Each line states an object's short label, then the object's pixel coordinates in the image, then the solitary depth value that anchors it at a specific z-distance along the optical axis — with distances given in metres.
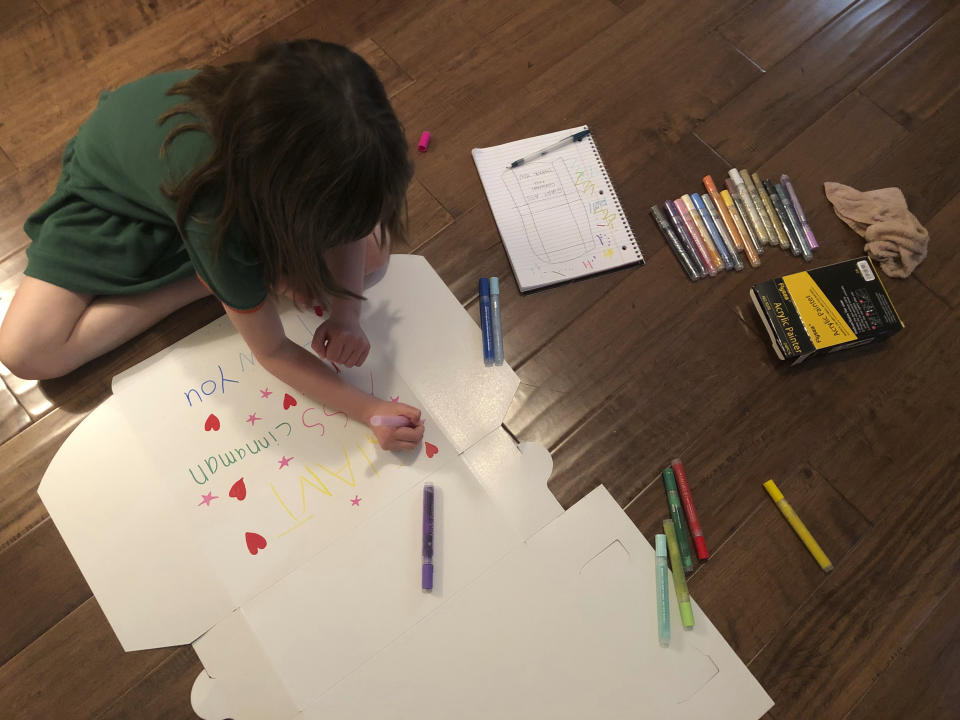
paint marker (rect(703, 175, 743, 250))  0.97
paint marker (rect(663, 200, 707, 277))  0.95
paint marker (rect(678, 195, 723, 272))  0.95
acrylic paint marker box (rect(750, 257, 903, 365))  0.88
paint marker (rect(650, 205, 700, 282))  0.95
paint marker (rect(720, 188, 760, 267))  0.96
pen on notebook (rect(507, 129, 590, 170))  0.99
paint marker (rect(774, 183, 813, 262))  0.97
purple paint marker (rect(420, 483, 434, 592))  0.75
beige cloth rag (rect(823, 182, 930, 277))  0.96
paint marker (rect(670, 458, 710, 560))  0.81
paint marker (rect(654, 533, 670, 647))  0.76
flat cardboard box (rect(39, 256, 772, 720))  0.73
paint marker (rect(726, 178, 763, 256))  0.97
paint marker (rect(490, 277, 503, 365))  0.87
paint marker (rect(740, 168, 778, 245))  0.98
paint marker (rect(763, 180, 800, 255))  0.98
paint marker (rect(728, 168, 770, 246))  0.98
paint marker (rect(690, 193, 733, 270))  0.96
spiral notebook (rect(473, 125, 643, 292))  0.93
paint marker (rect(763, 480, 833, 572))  0.82
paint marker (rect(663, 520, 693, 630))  0.77
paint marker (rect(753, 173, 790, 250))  0.98
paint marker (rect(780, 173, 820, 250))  0.98
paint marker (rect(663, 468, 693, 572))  0.81
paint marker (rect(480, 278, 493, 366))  0.87
